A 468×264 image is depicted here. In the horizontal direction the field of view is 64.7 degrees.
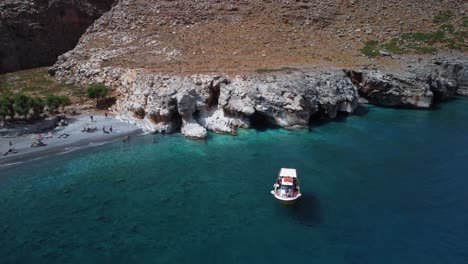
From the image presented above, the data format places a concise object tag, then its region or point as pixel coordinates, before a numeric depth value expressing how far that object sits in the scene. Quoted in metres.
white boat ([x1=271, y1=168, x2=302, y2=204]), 27.44
